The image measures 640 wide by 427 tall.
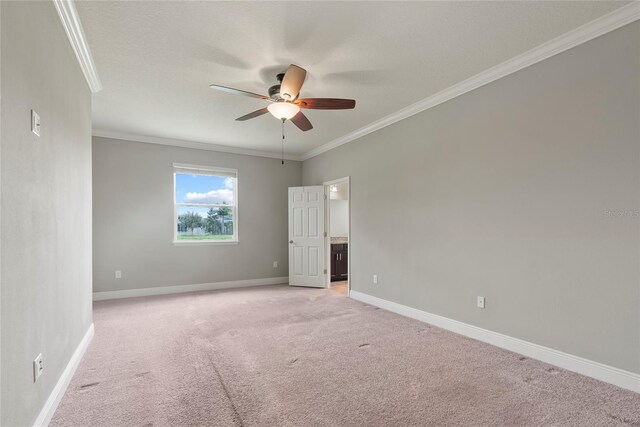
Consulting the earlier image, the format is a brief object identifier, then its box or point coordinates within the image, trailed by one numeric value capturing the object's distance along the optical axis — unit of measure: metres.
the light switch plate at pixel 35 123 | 1.75
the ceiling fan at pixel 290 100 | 2.74
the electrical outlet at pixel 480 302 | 3.30
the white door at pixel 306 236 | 6.17
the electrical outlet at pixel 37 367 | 1.76
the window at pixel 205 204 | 5.88
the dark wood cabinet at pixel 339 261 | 6.86
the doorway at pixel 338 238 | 6.05
